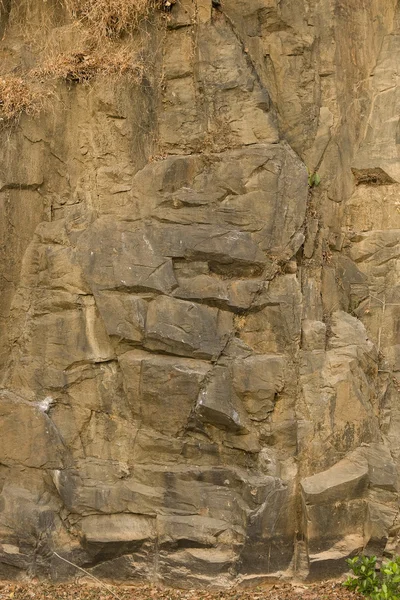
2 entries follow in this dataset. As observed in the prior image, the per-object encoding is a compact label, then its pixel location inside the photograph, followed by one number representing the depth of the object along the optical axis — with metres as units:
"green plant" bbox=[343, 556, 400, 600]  6.96
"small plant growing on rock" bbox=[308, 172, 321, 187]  8.76
